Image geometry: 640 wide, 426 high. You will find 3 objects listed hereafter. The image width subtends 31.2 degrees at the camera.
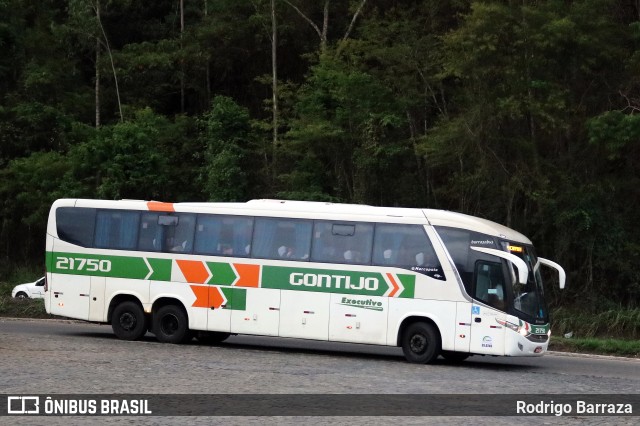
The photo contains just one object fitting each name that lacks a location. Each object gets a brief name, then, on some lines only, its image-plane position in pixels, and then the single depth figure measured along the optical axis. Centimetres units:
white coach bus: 2286
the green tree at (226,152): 4616
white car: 4128
